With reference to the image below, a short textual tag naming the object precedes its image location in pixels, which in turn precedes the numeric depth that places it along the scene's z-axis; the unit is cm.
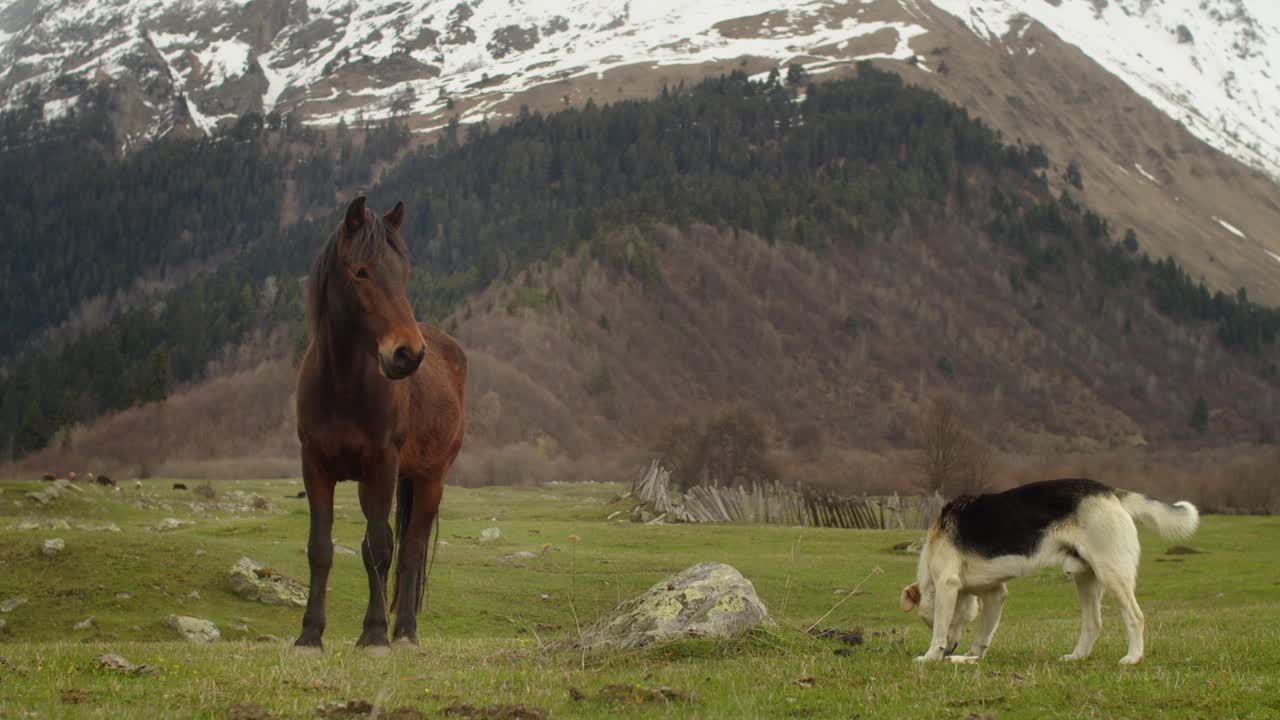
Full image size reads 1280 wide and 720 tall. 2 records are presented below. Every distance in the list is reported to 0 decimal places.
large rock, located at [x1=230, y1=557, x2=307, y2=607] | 2177
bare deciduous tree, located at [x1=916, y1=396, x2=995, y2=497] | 6212
